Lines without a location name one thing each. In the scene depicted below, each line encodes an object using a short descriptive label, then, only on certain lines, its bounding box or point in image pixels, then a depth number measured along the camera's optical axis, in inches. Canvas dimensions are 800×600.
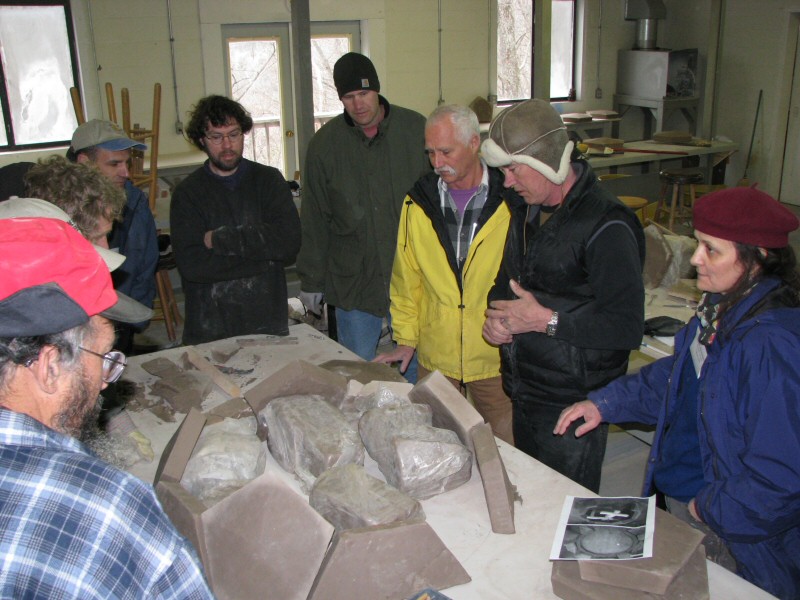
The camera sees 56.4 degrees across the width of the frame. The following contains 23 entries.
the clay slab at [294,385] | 92.2
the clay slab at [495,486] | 72.6
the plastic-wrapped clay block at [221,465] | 78.2
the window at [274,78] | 285.4
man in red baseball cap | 39.1
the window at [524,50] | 351.6
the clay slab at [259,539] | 67.1
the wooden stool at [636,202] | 221.0
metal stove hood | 347.6
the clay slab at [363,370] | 103.2
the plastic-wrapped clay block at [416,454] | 78.1
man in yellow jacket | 102.3
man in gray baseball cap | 118.9
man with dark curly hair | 123.0
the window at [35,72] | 243.8
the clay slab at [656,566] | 61.2
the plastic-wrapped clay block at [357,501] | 70.3
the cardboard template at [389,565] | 64.4
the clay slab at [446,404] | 84.1
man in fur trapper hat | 85.4
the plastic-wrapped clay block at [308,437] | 81.7
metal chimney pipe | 361.4
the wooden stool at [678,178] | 265.7
